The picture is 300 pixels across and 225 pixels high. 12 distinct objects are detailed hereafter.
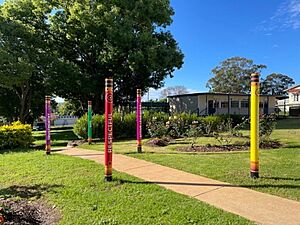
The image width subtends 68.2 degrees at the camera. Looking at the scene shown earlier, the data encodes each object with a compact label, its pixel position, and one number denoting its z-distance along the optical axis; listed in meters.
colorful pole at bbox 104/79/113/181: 4.40
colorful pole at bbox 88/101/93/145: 9.14
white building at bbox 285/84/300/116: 31.82
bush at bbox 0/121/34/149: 8.97
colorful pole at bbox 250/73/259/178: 4.38
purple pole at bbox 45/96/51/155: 7.10
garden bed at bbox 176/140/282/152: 7.16
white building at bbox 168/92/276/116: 24.53
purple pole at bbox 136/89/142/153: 7.07
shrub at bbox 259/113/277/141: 7.51
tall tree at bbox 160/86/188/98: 60.22
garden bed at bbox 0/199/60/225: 3.06
